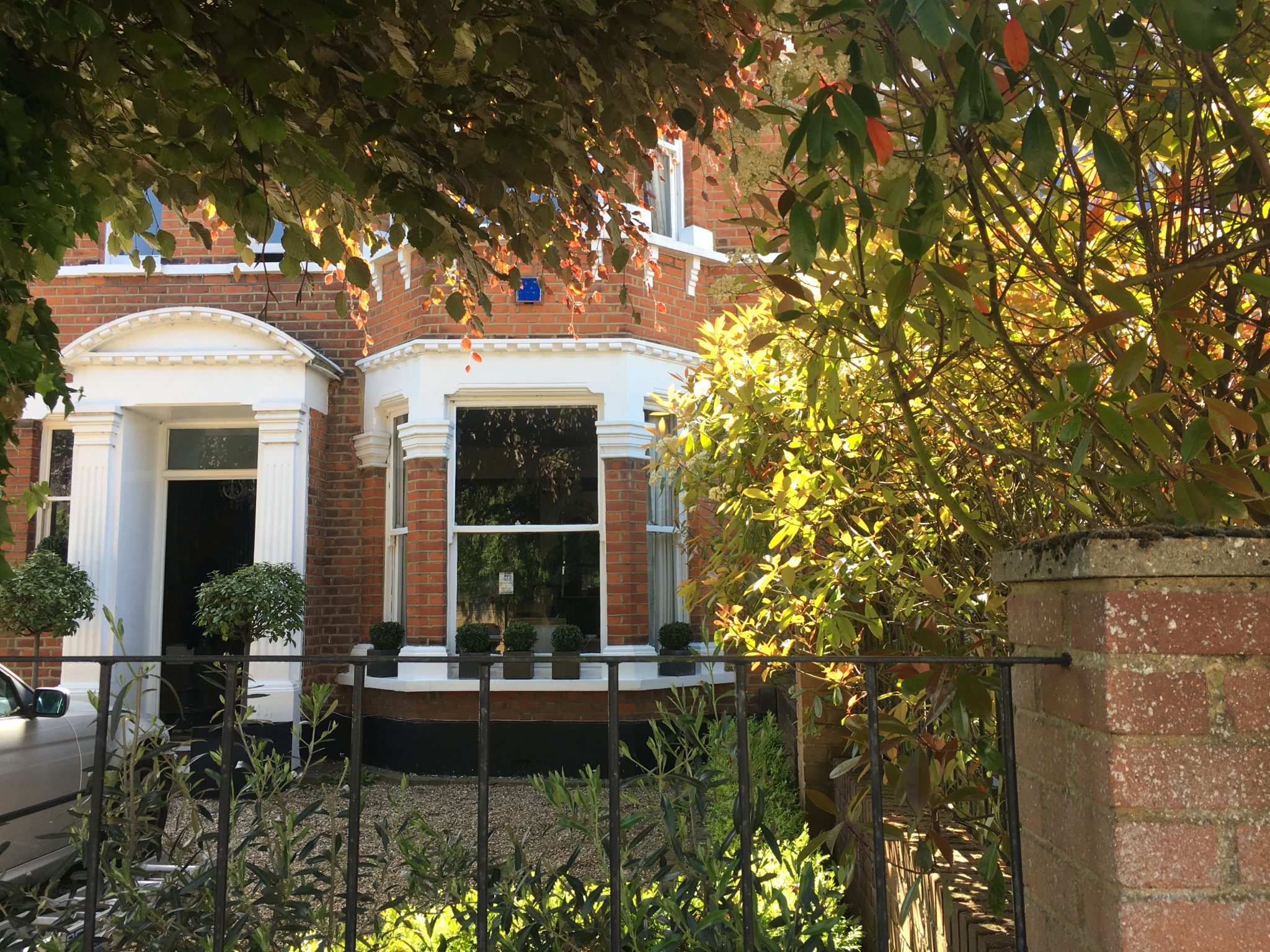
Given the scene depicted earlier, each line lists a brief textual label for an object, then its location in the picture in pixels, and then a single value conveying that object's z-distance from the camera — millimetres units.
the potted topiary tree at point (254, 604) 7363
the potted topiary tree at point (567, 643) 7529
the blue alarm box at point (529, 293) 7906
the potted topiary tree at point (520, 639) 7516
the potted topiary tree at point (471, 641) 7531
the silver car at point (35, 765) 4449
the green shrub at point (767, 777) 3043
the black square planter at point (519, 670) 6648
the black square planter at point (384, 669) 7980
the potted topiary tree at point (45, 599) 7273
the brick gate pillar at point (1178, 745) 1402
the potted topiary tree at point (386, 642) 7922
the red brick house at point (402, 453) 7859
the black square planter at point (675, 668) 7711
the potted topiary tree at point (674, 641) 7715
